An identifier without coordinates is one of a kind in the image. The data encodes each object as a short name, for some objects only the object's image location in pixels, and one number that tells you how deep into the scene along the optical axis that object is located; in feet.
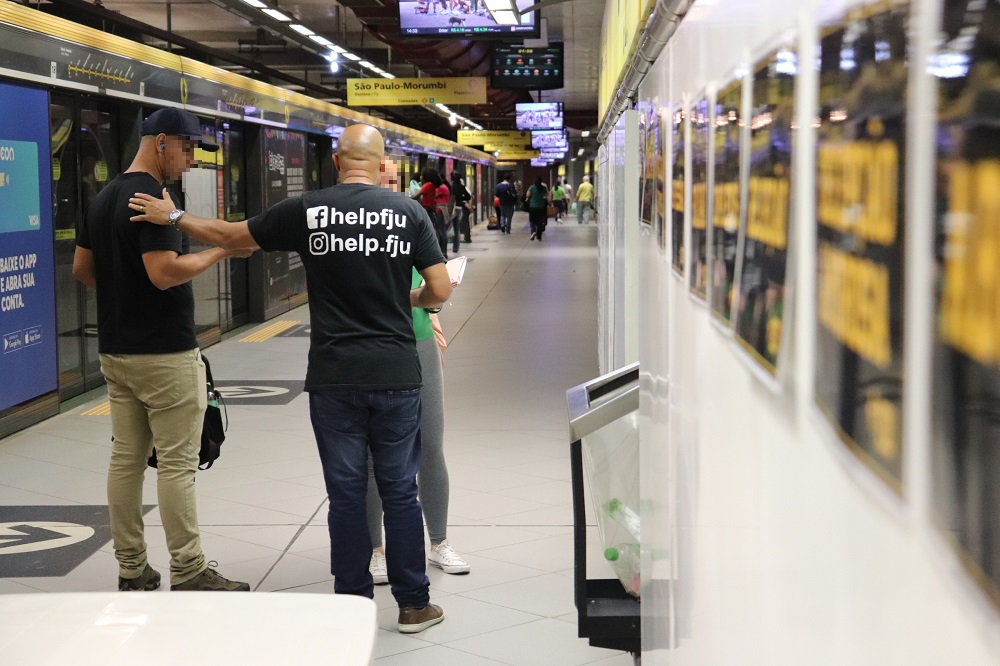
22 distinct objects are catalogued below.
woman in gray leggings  13.17
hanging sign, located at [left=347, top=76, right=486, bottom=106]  58.65
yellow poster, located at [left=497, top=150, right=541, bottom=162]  131.44
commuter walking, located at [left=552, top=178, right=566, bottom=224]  133.23
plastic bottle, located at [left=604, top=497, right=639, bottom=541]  10.20
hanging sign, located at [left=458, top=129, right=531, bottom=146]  116.98
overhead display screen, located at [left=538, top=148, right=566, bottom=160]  150.88
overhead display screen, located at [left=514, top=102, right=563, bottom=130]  91.91
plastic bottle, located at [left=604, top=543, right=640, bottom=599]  10.66
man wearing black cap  11.96
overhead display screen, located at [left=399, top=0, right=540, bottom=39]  36.04
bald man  11.09
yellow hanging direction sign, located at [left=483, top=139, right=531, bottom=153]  124.16
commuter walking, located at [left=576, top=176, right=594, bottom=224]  109.50
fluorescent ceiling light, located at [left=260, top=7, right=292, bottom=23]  39.74
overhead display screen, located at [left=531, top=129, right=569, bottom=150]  110.93
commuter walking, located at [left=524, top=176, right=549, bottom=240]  92.07
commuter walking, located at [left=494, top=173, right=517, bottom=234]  104.66
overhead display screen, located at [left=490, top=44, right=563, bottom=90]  52.47
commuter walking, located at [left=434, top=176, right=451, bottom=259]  58.80
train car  21.66
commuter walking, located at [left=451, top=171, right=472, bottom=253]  71.20
